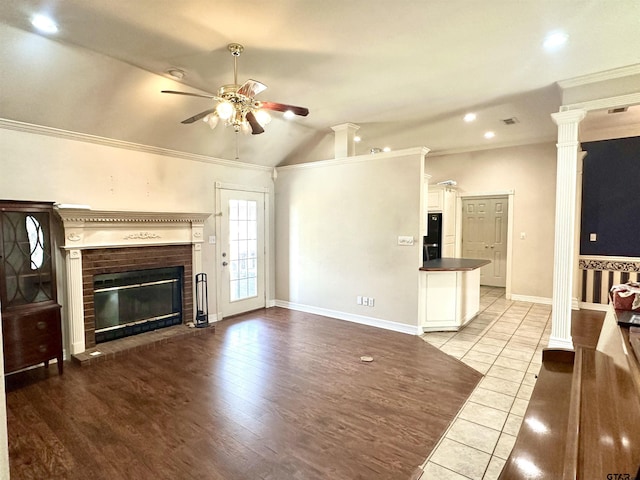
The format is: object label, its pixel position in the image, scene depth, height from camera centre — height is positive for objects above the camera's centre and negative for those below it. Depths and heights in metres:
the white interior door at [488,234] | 7.49 -0.17
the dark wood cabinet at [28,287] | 3.10 -0.59
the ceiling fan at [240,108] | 2.73 +1.02
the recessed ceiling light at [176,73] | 3.42 +1.57
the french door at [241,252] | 5.41 -0.43
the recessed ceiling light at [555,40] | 2.80 +1.59
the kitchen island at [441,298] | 4.71 -1.01
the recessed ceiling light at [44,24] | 2.56 +1.58
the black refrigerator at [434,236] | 7.09 -0.21
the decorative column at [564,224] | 3.67 +0.02
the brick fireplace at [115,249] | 3.75 -0.29
